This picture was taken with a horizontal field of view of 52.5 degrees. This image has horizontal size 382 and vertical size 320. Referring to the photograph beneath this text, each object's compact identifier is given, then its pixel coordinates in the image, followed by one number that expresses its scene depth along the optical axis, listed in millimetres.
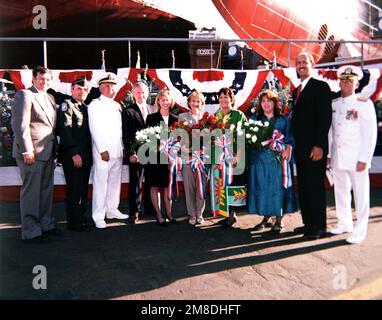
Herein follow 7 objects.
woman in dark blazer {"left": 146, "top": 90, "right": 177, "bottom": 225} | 4824
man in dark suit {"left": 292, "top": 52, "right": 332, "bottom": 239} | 4230
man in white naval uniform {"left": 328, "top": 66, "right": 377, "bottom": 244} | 4148
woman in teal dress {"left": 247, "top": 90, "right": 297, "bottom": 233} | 4477
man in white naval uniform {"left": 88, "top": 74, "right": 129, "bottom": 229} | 4785
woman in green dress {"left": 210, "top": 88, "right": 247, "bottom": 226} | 4656
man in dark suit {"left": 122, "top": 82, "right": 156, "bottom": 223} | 4895
